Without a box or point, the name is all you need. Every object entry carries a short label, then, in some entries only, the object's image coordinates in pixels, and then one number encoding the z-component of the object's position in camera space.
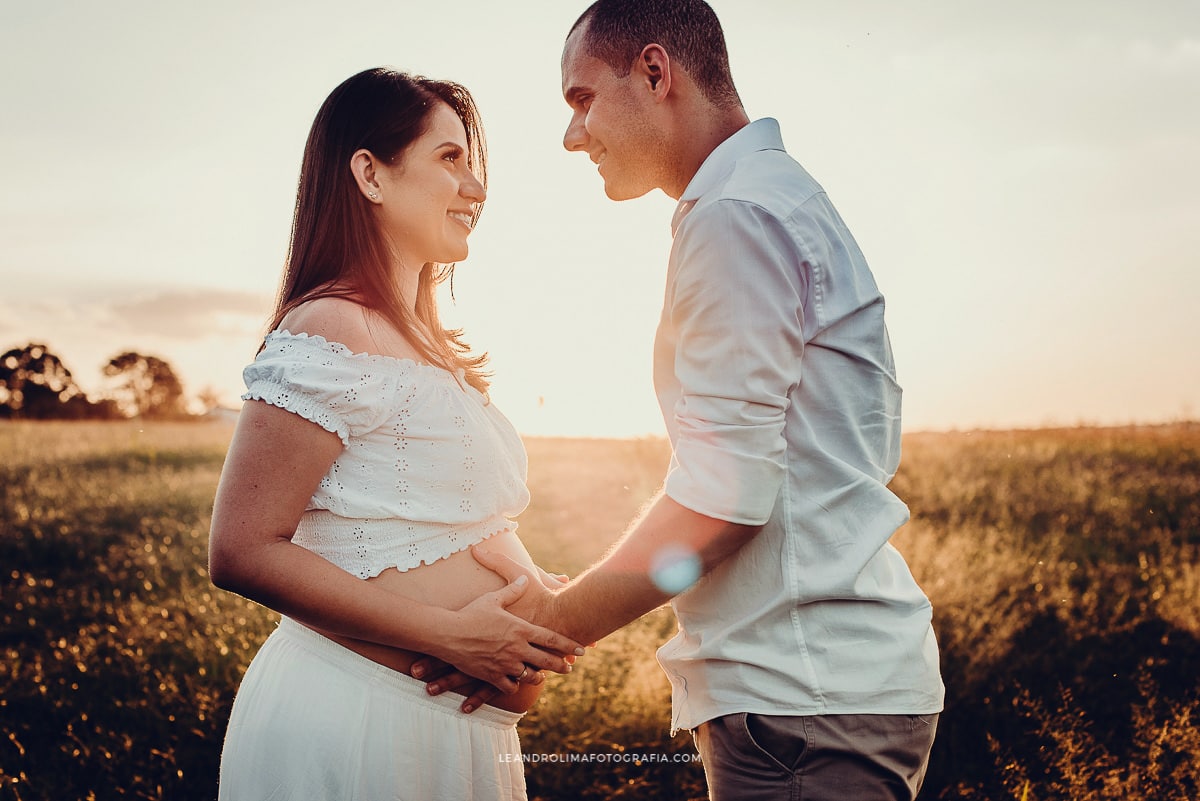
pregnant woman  2.00
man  1.81
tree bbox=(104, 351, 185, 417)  41.00
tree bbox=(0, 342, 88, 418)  27.78
